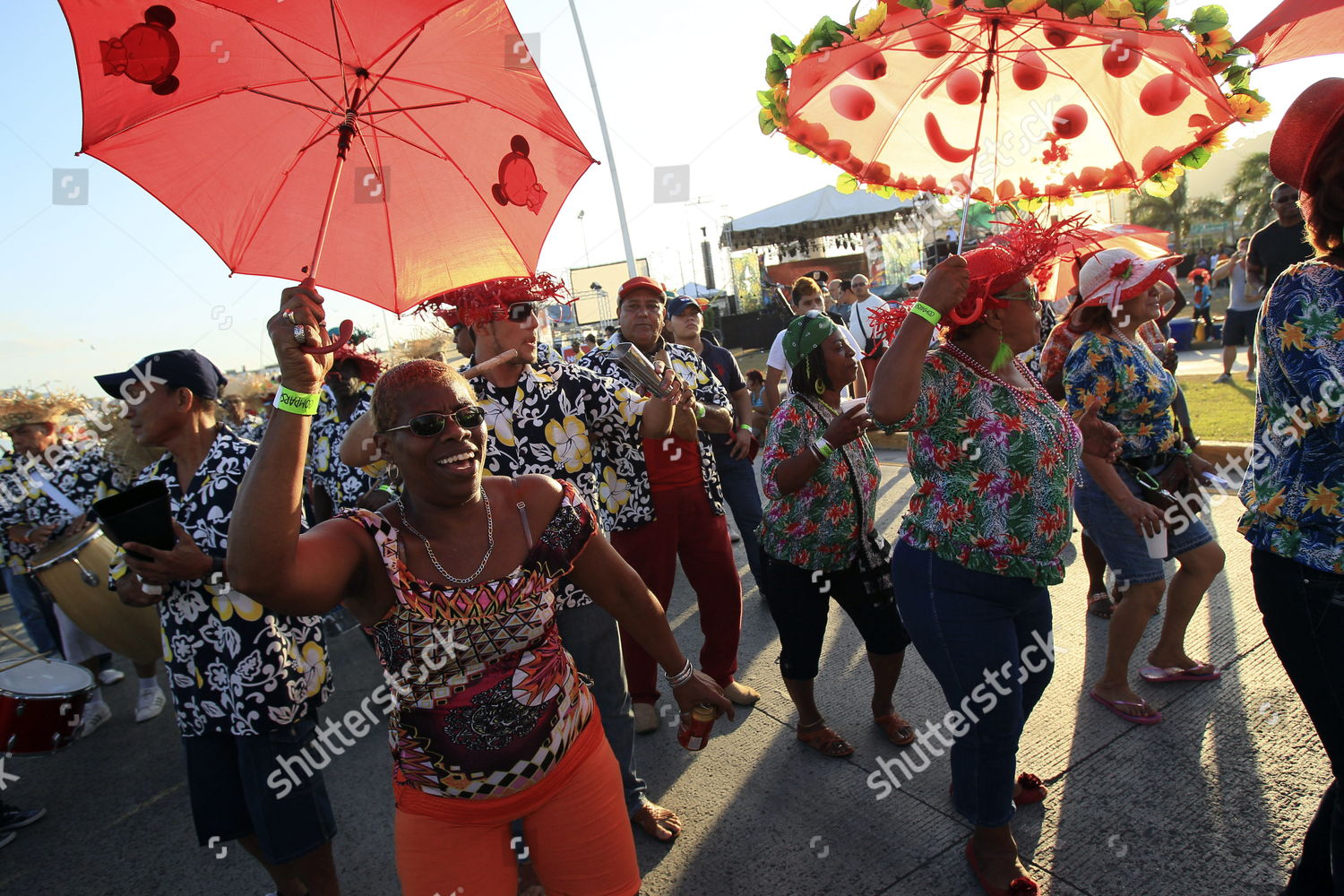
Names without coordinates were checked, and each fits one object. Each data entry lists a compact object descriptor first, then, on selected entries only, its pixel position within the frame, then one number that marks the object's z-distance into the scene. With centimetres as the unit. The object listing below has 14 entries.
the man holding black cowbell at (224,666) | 254
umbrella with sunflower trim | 257
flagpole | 1390
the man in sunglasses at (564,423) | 288
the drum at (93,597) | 454
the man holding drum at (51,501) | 488
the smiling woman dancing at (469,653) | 183
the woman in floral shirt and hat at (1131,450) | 327
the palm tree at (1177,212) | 3198
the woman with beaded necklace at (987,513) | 240
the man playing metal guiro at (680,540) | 369
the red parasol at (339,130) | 209
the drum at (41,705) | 334
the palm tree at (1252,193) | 2755
